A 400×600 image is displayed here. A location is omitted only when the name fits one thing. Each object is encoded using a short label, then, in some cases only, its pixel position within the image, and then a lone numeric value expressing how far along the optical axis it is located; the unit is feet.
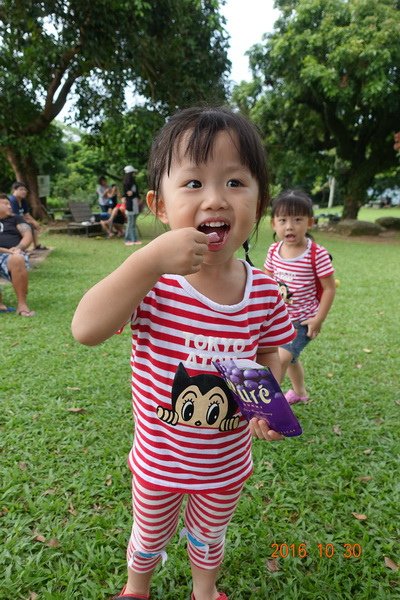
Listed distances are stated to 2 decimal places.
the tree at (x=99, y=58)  31.12
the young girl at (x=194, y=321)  3.32
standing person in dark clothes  35.04
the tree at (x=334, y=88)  39.78
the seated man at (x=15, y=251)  16.63
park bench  43.19
